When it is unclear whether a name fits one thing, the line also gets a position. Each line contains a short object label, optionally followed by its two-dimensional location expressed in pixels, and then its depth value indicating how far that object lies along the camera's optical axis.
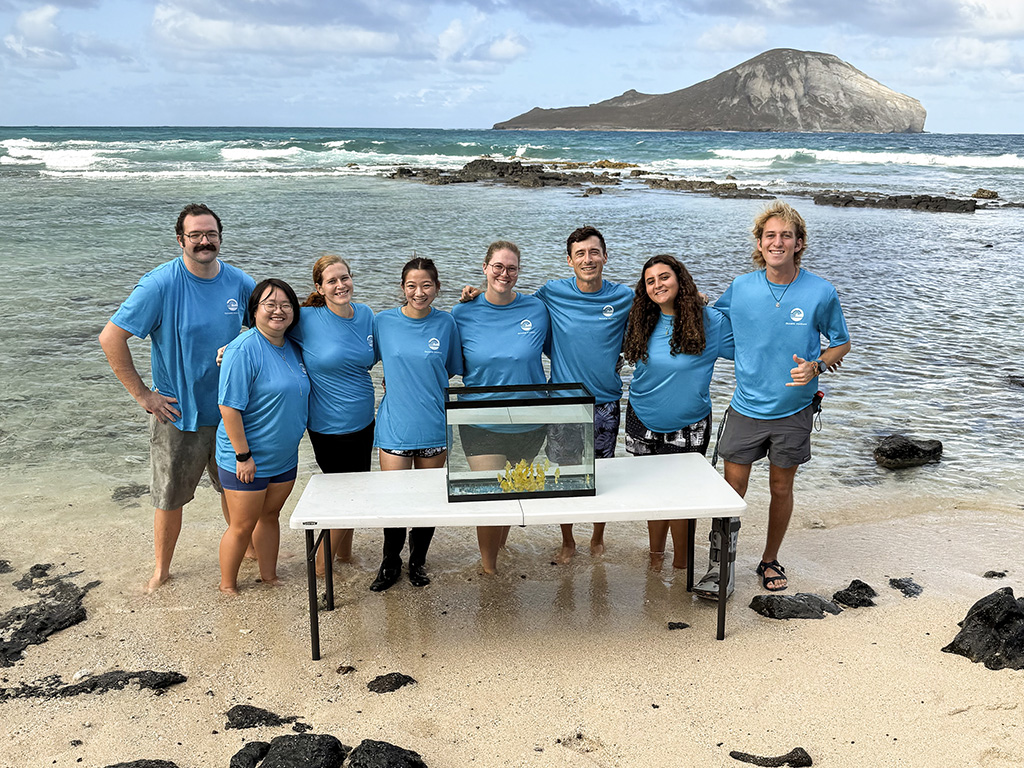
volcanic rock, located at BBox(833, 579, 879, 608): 4.73
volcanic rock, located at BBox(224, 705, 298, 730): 3.65
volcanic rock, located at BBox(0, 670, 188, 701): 3.89
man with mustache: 4.57
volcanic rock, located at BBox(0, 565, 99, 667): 4.32
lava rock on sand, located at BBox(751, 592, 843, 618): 4.60
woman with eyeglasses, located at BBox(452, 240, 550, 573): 4.70
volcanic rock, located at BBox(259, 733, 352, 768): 3.26
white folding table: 3.89
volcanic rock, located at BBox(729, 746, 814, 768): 3.37
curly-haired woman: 4.73
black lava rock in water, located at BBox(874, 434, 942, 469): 6.96
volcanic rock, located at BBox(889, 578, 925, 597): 4.87
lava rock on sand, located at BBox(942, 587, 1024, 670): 3.97
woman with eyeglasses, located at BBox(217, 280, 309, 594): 4.40
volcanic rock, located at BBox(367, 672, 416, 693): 3.93
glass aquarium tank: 3.98
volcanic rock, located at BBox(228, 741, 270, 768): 3.36
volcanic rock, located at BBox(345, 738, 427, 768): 3.27
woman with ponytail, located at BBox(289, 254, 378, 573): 4.66
